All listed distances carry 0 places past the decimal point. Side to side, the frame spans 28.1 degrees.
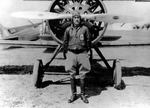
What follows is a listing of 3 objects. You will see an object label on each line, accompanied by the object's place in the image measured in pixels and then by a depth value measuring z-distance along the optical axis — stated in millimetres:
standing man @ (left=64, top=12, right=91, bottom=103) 6805
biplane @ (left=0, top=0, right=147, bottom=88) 7552
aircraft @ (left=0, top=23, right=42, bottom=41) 17547
